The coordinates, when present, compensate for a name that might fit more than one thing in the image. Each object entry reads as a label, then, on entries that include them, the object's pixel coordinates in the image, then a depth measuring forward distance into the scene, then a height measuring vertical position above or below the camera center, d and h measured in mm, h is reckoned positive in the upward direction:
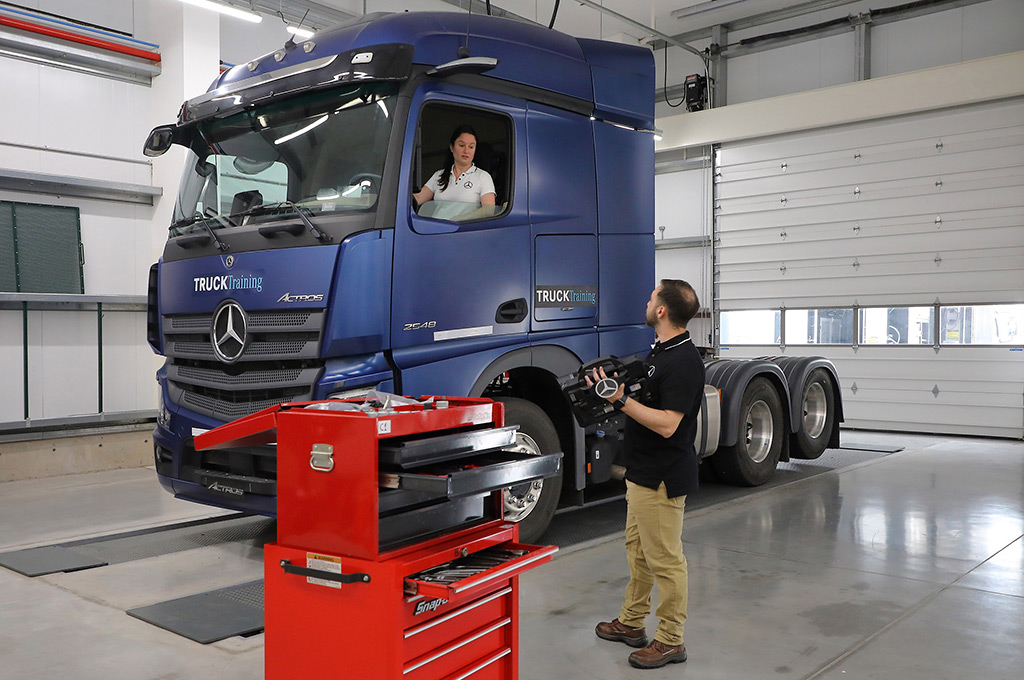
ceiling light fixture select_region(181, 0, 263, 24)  8141 +3098
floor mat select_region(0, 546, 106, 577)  4852 -1516
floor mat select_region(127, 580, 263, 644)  3820 -1484
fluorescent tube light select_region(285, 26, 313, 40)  9497 +3357
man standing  3436 -641
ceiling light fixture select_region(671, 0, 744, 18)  12586 +4796
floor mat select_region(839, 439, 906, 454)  10133 -1694
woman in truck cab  4785 +792
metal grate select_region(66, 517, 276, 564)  5266 -1555
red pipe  8352 +2957
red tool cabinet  2297 -708
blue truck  4414 +431
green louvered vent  8250 +680
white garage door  11133 +792
